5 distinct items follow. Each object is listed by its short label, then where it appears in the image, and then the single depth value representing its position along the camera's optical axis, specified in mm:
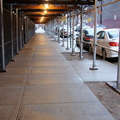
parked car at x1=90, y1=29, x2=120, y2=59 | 10188
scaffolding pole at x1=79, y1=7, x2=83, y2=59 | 10677
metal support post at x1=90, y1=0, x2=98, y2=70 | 8105
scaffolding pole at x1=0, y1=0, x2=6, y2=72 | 7843
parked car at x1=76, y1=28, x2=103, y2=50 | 16047
